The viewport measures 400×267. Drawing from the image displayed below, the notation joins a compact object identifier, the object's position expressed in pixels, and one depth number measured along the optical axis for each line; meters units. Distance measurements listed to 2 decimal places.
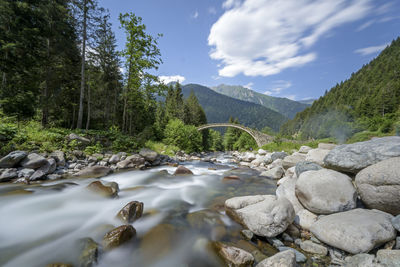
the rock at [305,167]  5.48
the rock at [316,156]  6.74
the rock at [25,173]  6.05
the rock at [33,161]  6.46
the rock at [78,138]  9.14
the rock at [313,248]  2.91
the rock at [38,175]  6.07
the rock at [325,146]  13.99
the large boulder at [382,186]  3.18
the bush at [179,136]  21.53
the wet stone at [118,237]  2.98
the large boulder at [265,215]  3.24
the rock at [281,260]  2.33
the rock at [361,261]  2.27
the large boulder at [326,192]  3.64
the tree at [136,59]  12.25
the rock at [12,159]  6.12
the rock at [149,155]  10.88
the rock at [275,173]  8.75
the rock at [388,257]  2.19
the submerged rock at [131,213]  3.90
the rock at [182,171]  9.35
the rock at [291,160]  8.95
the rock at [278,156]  13.07
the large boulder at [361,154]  4.02
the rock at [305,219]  3.68
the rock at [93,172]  7.27
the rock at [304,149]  15.99
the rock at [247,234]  3.37
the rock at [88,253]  2.58
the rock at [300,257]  2.74
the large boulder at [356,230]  2.64
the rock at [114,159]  9.38
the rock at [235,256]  2.58
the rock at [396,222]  2.83
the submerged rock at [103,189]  5.33
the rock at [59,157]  7.54
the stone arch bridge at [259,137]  32.34
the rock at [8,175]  5.74
